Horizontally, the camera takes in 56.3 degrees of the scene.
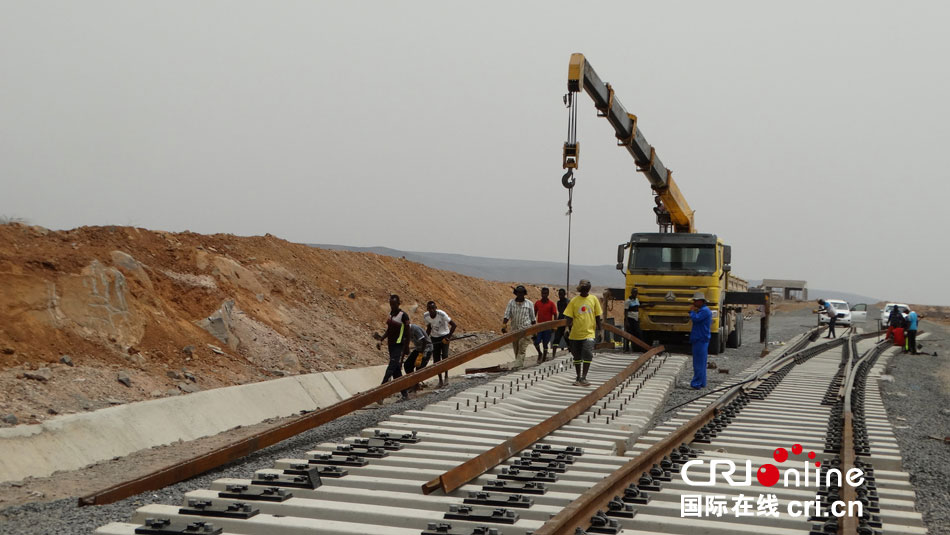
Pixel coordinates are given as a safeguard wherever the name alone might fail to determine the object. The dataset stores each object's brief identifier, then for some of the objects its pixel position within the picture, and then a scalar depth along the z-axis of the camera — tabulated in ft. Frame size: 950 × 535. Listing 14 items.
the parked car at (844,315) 139.75
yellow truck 69.77
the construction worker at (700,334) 46.29
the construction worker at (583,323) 42.24
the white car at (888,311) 109.09
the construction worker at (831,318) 112.88
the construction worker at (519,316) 52.85
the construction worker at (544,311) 56.44
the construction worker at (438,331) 50.83
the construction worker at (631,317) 70.28
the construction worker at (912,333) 93.86
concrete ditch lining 31.83
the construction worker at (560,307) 59.07
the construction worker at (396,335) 44.29
